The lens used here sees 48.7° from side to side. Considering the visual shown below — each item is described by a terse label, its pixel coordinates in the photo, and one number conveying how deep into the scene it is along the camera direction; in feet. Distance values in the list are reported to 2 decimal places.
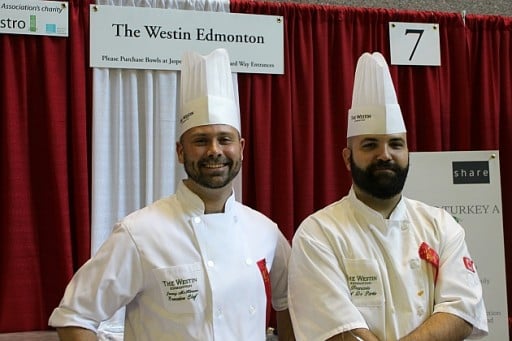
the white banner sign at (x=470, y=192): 8.09
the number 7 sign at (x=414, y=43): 8.69
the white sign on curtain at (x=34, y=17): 7.32
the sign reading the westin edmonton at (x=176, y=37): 7.64
